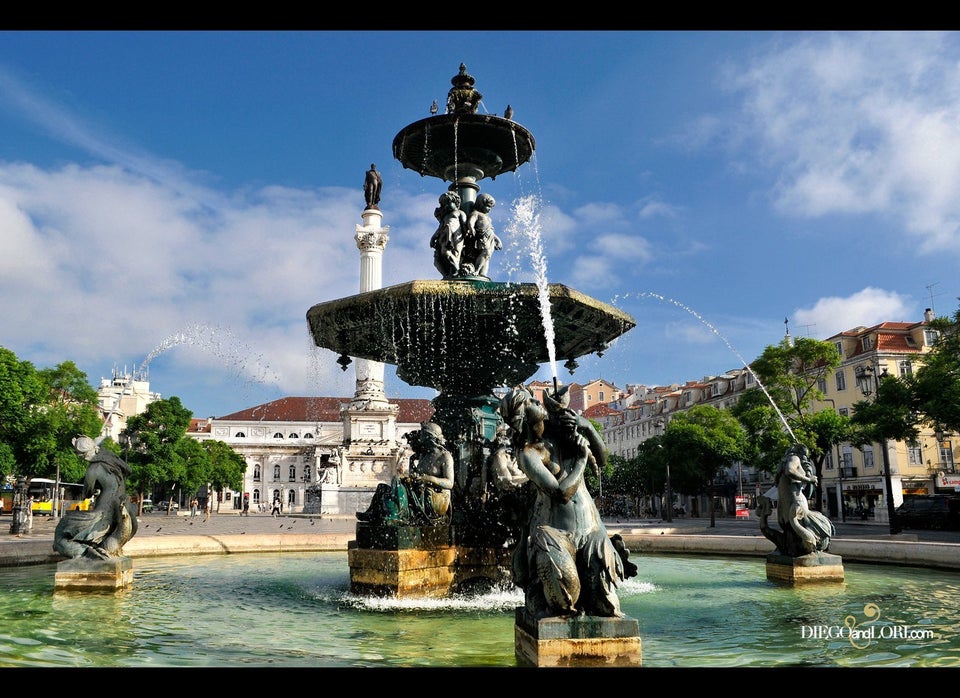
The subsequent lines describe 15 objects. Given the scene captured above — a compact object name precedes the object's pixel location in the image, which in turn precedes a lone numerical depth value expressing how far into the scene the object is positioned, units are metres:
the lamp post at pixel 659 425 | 82.46
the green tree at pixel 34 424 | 34.34
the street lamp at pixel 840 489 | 50.75
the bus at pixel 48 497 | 53.44
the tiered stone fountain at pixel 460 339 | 8.35
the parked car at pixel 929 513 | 28.69
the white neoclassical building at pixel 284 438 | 108.94
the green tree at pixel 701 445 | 54.16
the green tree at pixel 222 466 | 84.75
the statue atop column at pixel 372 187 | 73.81
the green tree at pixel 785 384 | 37.72
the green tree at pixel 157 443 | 54.91
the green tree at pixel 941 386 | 25.19
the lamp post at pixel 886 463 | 22.53
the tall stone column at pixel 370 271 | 69.50
